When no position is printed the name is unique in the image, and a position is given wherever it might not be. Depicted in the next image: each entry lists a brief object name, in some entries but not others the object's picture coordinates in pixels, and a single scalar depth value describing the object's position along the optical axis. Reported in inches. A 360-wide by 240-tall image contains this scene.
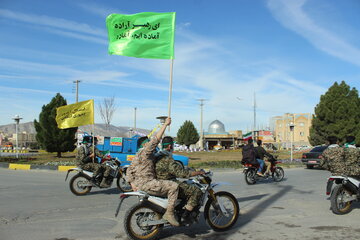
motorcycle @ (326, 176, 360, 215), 264.4
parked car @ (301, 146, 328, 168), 764.0
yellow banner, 442.3
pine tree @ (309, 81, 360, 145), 1446.9
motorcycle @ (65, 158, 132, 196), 361.1
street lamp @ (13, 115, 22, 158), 1048.2
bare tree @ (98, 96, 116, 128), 1939.0
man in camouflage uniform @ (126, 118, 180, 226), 196.7
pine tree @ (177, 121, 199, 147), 2869.1
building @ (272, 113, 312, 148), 3543.3
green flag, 291.7
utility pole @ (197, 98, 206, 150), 3108.8
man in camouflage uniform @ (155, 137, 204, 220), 201.6
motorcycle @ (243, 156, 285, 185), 467.8
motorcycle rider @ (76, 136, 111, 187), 363.6
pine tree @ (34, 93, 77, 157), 1114.1
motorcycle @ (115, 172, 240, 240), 196.5
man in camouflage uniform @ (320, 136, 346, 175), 273.1
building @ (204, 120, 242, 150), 3654.0
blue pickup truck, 730.8
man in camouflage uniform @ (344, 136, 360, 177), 269.3
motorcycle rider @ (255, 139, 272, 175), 481.1
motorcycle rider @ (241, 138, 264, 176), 469.7
